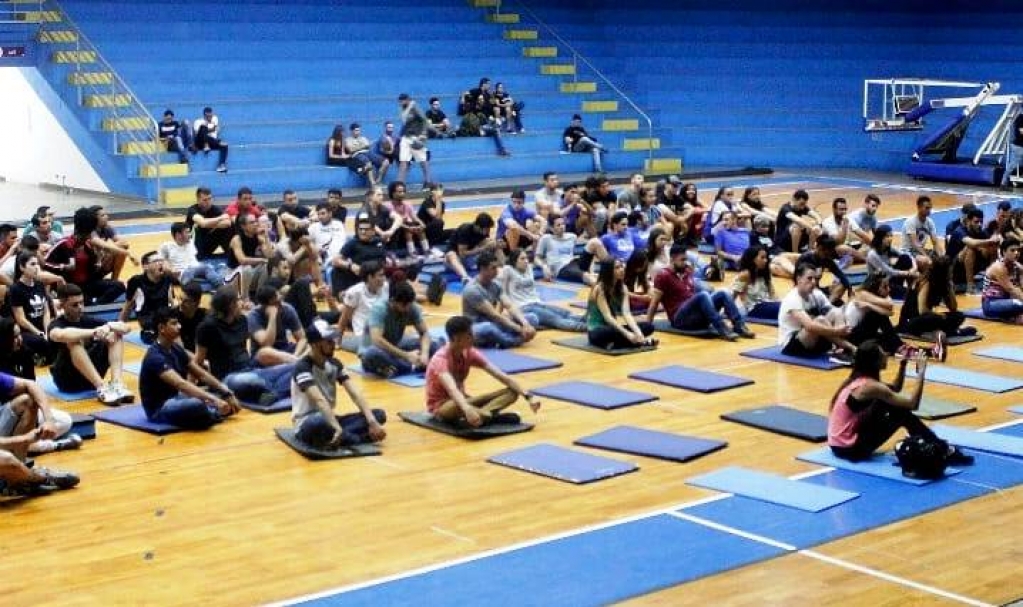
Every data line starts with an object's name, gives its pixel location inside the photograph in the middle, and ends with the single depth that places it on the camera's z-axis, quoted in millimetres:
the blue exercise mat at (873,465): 10930
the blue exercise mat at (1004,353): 15266
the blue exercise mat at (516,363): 14625
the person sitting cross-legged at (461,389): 11852
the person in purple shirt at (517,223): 19891
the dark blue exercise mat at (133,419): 12195
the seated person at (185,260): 17125
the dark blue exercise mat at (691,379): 13852
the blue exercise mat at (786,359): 14633
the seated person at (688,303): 16109
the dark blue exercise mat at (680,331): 16142
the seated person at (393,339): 14000
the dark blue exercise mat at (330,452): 11438
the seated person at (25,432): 10406
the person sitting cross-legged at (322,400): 11352
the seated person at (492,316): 15445
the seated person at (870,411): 10906
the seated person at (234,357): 13039
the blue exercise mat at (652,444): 11555
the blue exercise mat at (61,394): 13359
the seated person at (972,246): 19141
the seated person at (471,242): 19000
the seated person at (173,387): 12109
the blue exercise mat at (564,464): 10961
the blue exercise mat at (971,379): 13930
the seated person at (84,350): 13133
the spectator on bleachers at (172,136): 27359
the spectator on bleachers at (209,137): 27641
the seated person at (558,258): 19672
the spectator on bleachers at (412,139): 28938
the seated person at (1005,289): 17141
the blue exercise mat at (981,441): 11688
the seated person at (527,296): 16453
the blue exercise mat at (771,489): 10320
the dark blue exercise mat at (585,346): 15336
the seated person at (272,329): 13414
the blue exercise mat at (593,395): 13219
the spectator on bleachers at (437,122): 30500
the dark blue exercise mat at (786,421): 12047
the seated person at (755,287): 16953
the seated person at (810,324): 14695
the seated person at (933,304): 16000
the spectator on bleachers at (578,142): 32062
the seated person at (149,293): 15312
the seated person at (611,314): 15312
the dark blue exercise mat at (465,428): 12055
